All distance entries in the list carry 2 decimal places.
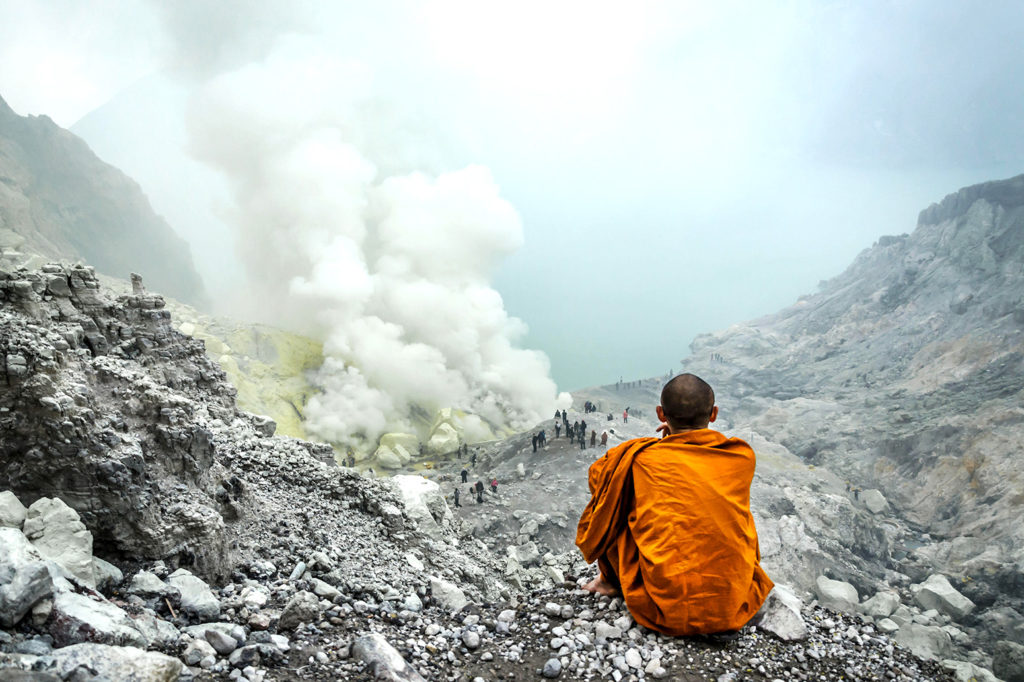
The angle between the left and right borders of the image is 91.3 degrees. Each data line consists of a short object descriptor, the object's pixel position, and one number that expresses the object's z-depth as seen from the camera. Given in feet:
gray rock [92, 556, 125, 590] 14.25
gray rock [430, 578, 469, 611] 19.99
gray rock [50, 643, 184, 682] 8.32
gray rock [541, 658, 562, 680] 12.94
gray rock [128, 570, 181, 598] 14.40
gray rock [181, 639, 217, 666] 10.89
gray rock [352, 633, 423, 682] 11.84
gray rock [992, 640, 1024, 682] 46.11
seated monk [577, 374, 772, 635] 12.85
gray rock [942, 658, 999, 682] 37.57
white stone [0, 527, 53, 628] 9.29
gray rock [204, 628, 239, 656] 11.76
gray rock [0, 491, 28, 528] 13.19
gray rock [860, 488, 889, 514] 111.24
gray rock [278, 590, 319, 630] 14.43
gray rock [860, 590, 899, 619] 63.21
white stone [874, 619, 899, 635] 57.88
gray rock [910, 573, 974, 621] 68.13
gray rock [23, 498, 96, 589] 12.94
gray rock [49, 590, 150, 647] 9.75
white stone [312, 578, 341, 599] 17.24
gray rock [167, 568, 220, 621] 14.15
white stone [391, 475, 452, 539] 32.78
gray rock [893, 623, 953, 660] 55.98
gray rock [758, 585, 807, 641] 14.07
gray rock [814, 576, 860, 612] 62.49
